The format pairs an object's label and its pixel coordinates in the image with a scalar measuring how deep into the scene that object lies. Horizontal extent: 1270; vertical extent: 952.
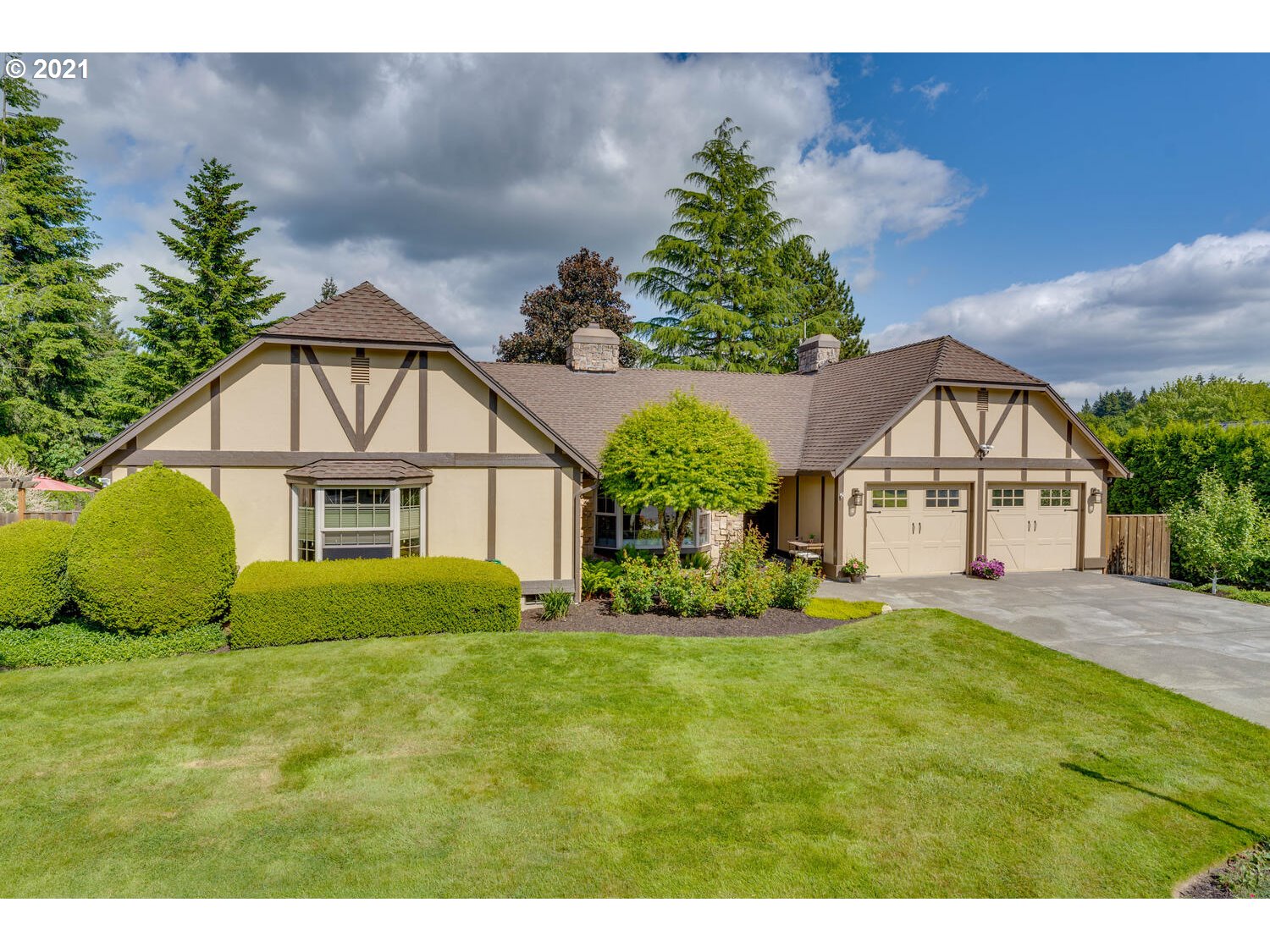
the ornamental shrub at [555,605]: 11.37
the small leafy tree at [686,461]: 12.06
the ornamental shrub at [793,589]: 12.09
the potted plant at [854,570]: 15.22
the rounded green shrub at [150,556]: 8.95
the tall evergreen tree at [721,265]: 28.53
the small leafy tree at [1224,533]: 13.71
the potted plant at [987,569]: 15.86
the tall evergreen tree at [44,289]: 22.47
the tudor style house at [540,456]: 11.36
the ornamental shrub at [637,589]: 11.83
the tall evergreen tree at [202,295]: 25.78
